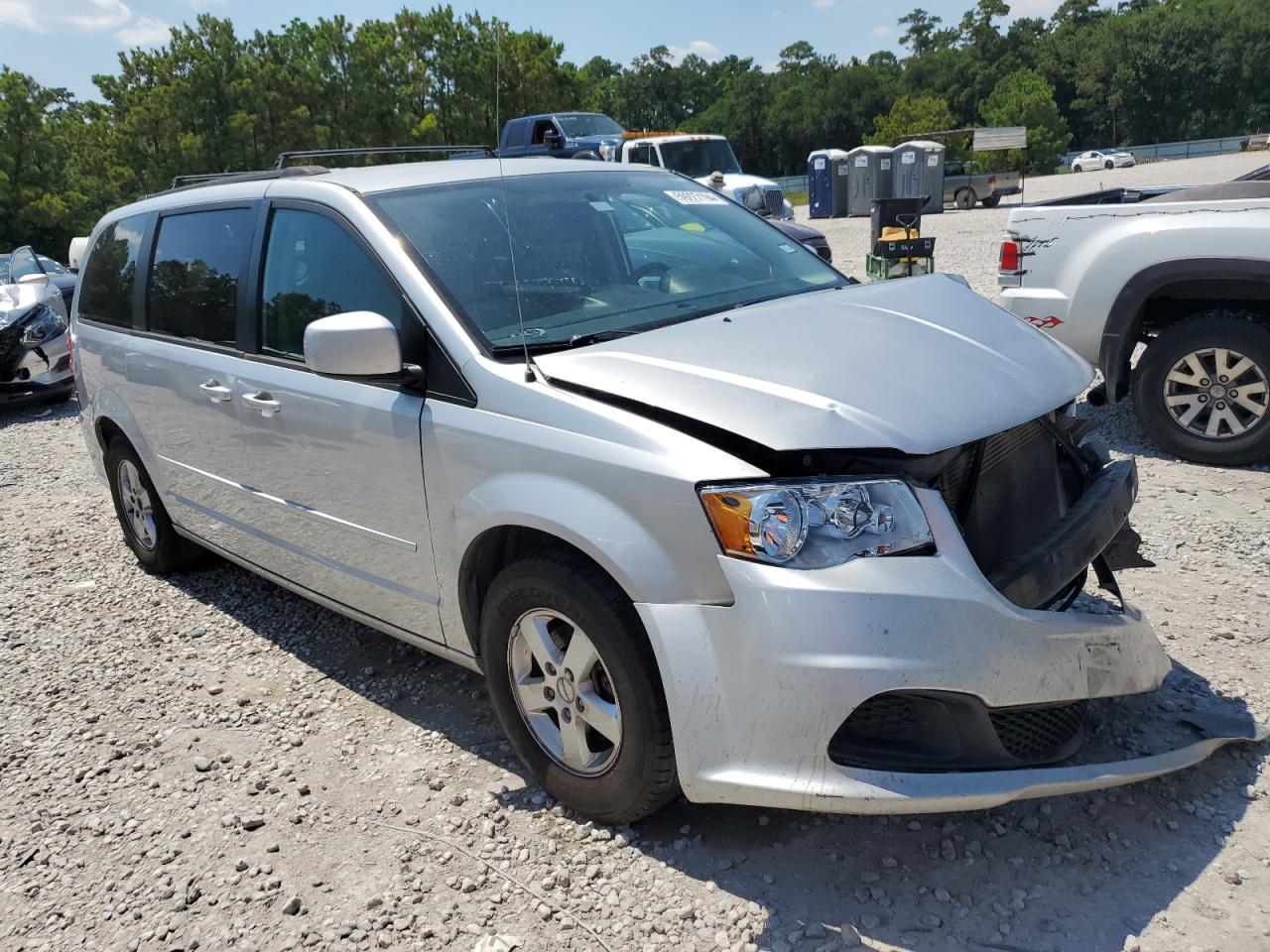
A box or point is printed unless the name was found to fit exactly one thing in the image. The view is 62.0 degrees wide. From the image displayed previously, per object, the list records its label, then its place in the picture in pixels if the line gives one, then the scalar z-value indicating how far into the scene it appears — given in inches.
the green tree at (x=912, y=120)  2488.9
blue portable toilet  1245.7
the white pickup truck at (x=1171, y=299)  213.0
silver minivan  94.9
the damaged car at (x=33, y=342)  398.6
